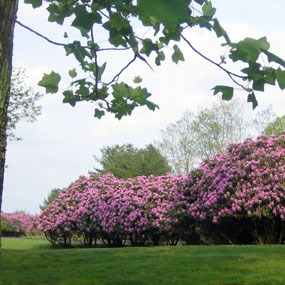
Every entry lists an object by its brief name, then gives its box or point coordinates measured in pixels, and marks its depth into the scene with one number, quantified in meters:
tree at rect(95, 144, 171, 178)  42.31
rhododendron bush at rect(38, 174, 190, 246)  19.20
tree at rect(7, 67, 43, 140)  28.37
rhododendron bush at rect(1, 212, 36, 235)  37.28
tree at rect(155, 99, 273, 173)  39.53
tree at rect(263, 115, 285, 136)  38.34
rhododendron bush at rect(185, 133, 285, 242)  14.77
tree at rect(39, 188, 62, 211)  49.84
